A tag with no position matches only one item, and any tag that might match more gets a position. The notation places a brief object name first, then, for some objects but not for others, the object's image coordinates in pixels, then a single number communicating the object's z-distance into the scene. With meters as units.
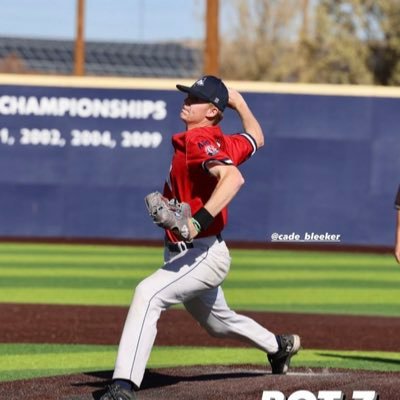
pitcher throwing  13.84
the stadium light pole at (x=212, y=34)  46.22
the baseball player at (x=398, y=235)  16.91
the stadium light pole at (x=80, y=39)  46.66
